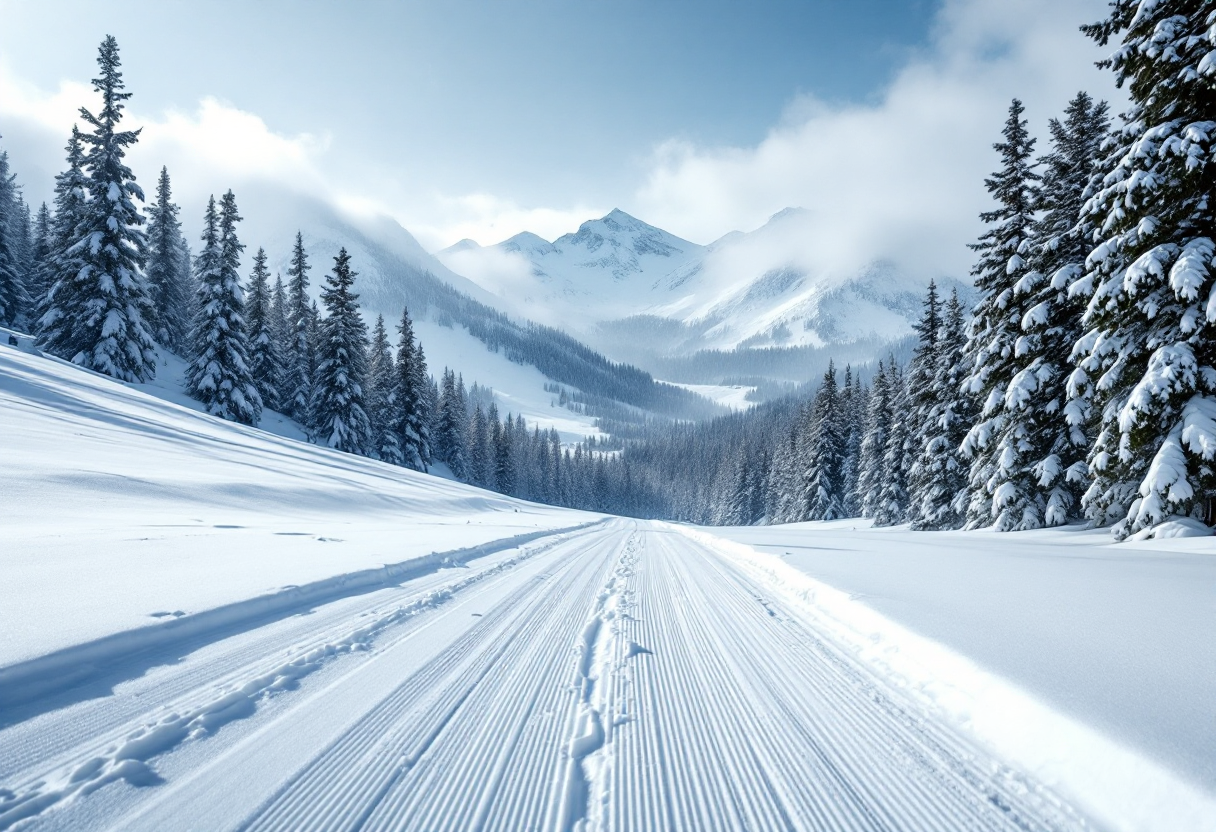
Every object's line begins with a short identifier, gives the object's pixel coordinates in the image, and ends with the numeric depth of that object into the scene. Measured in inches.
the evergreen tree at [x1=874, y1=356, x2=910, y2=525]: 1202.6
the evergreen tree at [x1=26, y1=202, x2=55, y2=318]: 1409.9
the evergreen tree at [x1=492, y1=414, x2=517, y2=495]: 2416.3
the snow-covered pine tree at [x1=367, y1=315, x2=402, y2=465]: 1536.7
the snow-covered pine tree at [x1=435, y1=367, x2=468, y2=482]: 2079.2
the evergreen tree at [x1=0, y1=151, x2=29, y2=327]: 1344.7
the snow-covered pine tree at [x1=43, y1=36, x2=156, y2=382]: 932.6
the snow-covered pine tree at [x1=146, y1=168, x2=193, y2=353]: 1540.4
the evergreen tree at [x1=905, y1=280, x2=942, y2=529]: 930.4
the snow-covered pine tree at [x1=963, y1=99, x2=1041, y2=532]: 601.6
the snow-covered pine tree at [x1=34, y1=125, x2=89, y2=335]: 948.0
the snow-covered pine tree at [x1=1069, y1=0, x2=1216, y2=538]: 339.0
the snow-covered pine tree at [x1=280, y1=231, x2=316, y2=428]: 1632.6
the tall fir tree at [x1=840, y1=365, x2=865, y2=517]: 1726.1
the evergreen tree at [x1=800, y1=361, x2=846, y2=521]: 1599.4
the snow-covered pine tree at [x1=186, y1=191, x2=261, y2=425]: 1159.6
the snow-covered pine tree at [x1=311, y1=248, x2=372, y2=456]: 1305.4
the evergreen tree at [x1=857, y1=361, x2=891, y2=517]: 1353.3
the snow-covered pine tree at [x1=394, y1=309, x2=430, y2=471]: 1584.6
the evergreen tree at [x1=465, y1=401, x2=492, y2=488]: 2415.1
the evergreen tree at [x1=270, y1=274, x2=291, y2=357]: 1632.6
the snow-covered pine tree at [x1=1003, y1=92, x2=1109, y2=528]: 562.3
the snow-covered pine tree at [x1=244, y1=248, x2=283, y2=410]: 1428.4
